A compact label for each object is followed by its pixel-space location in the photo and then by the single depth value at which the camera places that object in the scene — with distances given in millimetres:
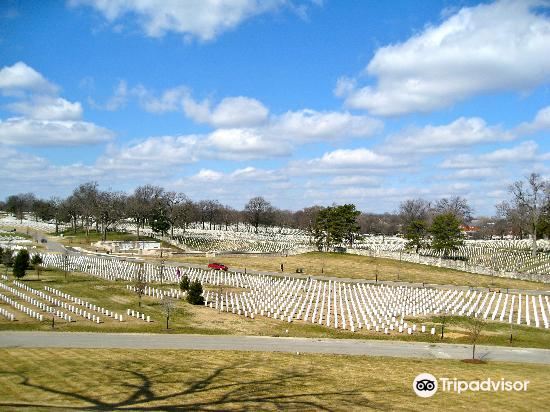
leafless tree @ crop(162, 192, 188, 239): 116138
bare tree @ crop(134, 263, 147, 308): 41250
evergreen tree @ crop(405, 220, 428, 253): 85562
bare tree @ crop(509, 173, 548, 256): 88562
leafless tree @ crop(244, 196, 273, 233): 158875
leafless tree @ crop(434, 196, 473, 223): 156625
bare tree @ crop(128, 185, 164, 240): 113562
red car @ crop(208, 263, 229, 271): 61938
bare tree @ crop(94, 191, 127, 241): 106750
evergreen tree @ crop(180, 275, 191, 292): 45031
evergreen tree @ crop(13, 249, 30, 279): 50406
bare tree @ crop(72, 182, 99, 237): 115600
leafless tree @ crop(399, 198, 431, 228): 151625
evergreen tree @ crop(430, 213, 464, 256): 78312
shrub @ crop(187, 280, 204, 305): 41844
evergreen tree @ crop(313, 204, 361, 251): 84938
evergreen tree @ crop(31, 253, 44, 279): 60156
